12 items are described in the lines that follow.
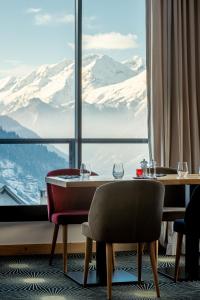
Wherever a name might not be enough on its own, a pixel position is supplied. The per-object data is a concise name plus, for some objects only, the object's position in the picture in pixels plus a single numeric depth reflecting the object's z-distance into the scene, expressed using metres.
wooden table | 4.68
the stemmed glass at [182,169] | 5.08
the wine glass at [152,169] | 5.16
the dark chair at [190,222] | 4.60
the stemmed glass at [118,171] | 5.02
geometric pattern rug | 4.37
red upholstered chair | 5.29
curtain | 6.20
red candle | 5.15
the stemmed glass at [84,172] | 5.09
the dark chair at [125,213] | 4.34
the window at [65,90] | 6.16
